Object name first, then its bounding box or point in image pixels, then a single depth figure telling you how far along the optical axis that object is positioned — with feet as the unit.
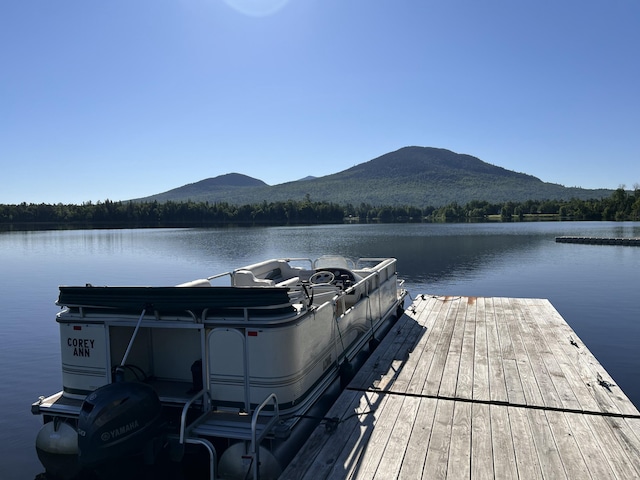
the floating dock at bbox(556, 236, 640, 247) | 144.05
